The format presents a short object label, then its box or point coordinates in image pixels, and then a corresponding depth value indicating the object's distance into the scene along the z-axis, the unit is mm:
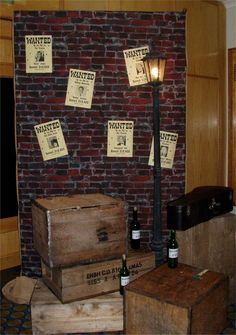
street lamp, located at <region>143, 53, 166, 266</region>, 3303
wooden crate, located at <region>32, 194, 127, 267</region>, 2910
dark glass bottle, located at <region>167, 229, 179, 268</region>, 3131
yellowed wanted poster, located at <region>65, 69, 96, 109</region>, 3873
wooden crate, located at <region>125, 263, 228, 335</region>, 2516
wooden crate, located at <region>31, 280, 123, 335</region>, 2961
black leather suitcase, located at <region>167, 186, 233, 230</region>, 3197
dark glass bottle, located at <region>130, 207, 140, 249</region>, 3559
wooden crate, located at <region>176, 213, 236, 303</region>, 3290
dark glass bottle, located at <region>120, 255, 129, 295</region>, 3059
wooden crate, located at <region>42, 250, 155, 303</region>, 2971
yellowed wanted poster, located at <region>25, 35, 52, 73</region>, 3809
